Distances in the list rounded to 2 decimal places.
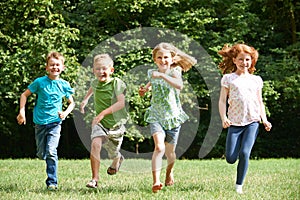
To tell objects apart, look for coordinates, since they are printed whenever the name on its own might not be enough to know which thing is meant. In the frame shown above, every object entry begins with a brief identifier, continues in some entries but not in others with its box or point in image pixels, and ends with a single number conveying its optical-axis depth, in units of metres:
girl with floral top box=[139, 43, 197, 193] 9.66
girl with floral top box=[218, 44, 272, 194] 9.57
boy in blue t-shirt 10.14
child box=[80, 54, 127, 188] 9.95
